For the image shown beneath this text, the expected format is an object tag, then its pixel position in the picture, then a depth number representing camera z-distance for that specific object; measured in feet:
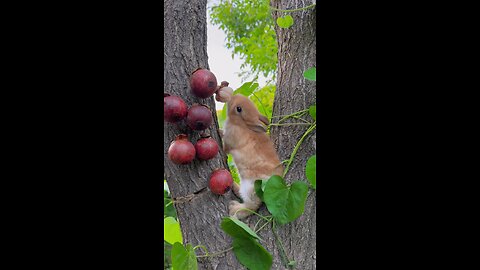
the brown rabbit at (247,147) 3.00
